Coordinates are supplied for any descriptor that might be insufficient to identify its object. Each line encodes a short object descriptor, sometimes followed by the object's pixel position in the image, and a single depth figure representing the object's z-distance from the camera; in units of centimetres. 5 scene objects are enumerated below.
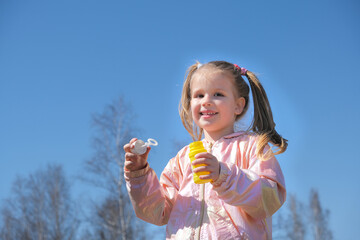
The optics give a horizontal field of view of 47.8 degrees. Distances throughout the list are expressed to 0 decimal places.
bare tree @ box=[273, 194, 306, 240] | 2842
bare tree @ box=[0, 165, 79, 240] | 2025
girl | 230
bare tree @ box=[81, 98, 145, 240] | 1477
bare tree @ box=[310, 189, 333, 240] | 2903
